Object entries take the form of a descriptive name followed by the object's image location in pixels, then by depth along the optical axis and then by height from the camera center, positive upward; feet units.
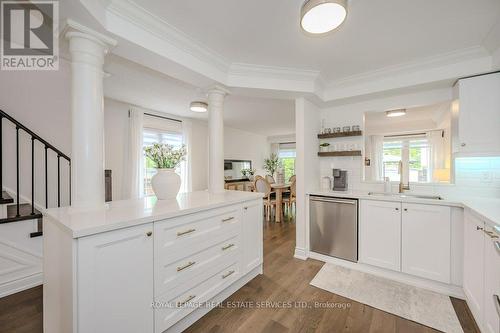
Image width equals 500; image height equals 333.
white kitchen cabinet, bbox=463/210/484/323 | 5.00 -2.66
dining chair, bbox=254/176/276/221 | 15.06 -1.88
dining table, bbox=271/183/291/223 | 14.96 -2.64
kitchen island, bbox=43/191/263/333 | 3.55 -2.13
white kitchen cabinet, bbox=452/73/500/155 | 6.59 +1.65
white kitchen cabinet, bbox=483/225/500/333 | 4.12 -2.52
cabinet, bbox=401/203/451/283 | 6.70 -2.62
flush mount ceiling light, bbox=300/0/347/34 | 4.38 +3.42
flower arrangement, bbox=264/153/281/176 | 24.82 +0.09
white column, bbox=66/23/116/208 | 4.55 +1.13
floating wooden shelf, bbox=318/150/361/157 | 9.48 +0.56
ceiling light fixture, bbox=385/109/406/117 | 12.01 +3.19
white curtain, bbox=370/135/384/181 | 18.65 +1.08
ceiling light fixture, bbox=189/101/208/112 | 11.51 +3.39
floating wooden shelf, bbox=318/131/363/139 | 9.52 +1.46
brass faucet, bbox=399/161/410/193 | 8.61 -0.91
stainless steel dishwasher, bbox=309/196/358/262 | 8.35 -2.67
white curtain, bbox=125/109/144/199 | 12.75 +0.56
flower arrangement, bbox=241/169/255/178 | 22.16 -0.82
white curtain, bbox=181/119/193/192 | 16.08 +0.39
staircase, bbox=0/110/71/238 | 6.68 -0.81
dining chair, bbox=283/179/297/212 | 15.69 -2.53
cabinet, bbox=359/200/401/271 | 7.49 -2.64
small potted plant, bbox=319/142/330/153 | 10.40 +0.93
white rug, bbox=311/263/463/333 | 5.58 -4.24
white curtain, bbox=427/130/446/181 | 15.61 +1.23
